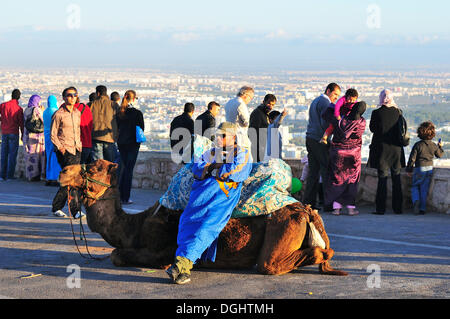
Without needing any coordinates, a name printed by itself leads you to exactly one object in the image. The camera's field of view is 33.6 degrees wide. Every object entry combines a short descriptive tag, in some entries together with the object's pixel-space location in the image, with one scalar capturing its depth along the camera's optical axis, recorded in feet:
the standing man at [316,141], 43.21
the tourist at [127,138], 45.42
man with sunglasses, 40.16
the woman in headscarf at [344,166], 42.11
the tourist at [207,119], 47.85
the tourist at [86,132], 42.68
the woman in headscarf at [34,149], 59.06
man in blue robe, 24.82
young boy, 42.83
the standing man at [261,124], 43.60
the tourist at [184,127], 49.55
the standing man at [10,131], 58.95
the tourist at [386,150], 42.68
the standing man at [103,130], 45.70
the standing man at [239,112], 38.73
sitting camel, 25.57
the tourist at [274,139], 42.78
